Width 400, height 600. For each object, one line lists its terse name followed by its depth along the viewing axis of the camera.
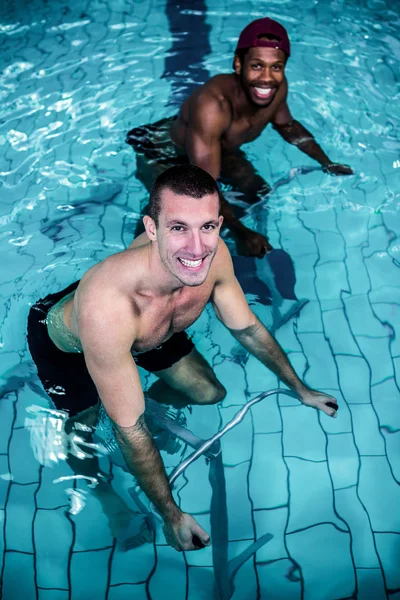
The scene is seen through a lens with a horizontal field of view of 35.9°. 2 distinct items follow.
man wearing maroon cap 3.54
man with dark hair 2.20
